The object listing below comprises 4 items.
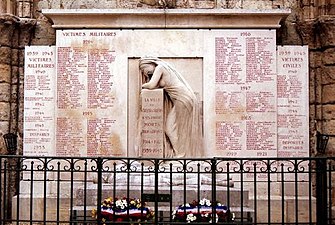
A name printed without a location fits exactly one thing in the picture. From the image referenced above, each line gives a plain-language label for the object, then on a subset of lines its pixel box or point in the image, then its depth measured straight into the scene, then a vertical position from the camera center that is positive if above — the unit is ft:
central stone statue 29.84 +0.43
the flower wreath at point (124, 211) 22.20 -3.93
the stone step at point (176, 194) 25.34 -3.61
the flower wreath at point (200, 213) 22.04 -3.94
